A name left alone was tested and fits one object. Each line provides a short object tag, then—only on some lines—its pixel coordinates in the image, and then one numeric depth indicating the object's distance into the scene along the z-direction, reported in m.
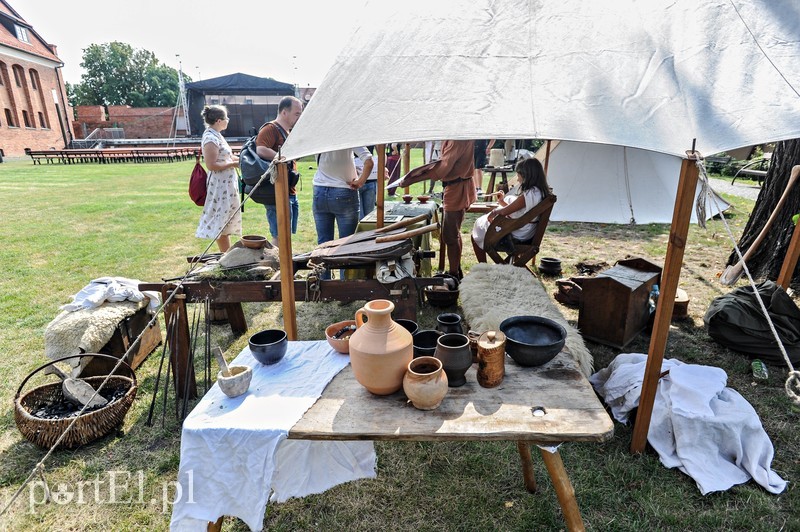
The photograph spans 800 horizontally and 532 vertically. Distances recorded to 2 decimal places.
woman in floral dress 3.86
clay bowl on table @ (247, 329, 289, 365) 1.85
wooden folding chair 4.12
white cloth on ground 2.17
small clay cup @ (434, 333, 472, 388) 1.60
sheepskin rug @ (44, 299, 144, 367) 2.96
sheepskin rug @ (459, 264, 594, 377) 2.84
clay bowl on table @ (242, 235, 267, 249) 3.02
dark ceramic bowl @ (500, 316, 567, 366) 1.75
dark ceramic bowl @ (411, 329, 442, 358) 1.82
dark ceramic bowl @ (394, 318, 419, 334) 1.94
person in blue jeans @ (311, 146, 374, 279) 3.95
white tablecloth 1.47
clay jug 1.50
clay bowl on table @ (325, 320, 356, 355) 1.94
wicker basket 2.35
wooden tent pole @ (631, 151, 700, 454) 1.90
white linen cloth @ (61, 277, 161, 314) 3.16
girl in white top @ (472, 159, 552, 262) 4.03
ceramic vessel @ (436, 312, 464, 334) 1.88
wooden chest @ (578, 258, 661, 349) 3.35
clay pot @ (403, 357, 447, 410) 1.48
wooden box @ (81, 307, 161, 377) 2.94
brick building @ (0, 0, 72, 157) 27.09
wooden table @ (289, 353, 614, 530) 1.42
